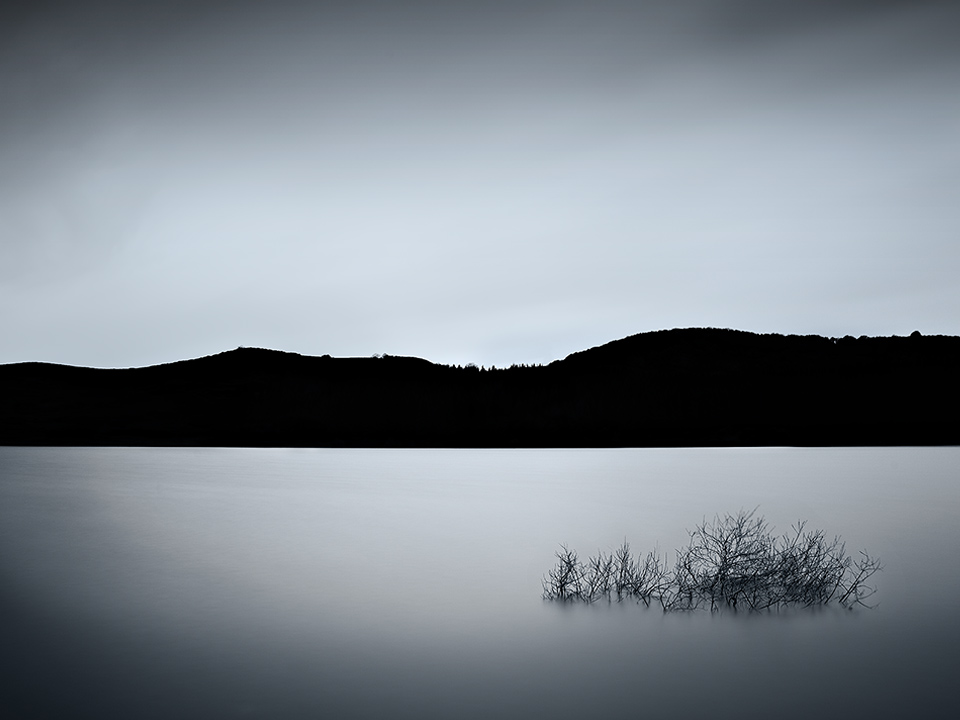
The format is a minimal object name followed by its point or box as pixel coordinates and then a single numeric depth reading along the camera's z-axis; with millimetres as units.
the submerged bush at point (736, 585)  11664
